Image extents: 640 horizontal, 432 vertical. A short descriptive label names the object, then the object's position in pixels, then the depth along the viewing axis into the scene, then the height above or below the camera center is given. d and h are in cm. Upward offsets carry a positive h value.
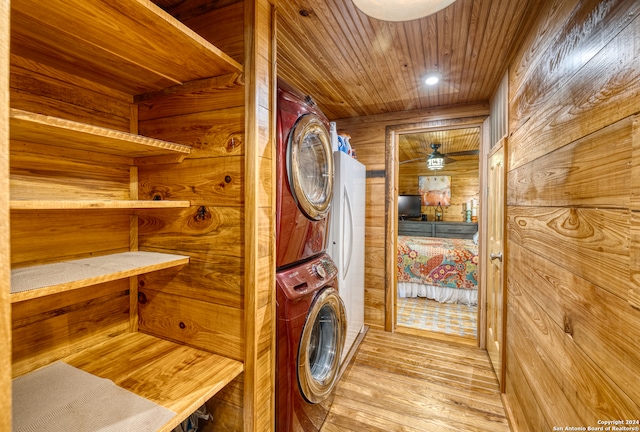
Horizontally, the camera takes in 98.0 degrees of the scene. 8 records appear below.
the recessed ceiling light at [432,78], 212 +106
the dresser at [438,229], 639 -37
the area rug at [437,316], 316 -130
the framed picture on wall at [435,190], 688 +60
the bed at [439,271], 386 -83
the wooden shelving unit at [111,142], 80 +25
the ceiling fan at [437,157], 516 +108
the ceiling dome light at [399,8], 108 +82
